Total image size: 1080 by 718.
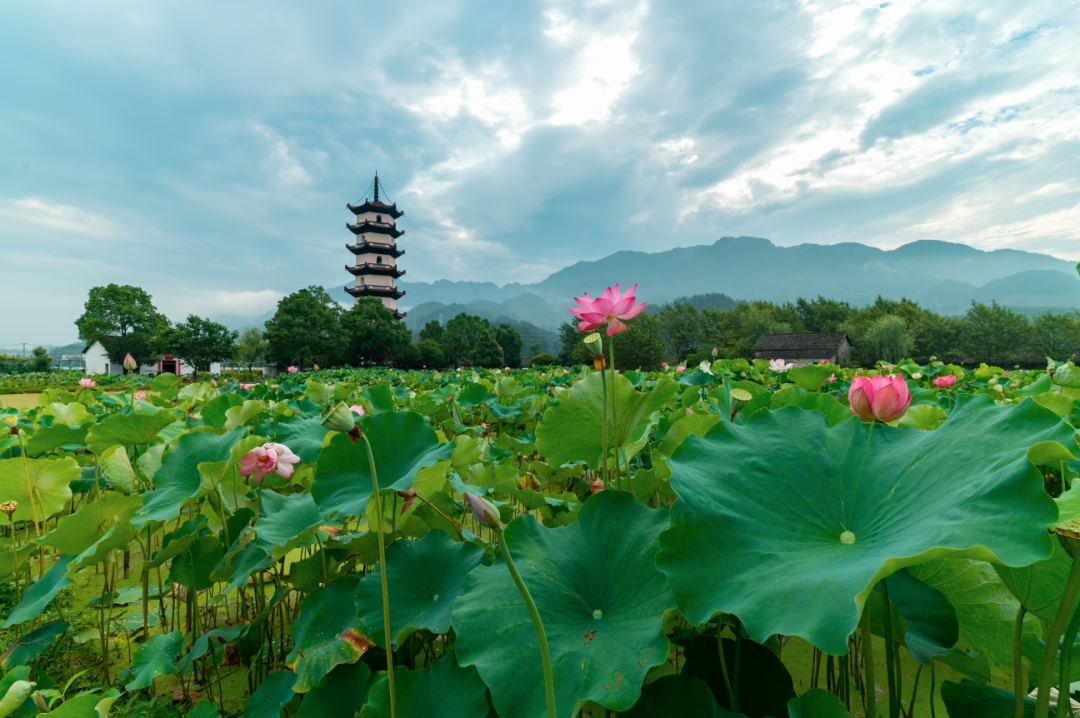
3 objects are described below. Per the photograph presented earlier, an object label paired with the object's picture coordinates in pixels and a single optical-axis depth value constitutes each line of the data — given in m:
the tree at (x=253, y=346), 43.28
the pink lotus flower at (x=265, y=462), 0.94
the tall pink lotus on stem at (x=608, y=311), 1.04
